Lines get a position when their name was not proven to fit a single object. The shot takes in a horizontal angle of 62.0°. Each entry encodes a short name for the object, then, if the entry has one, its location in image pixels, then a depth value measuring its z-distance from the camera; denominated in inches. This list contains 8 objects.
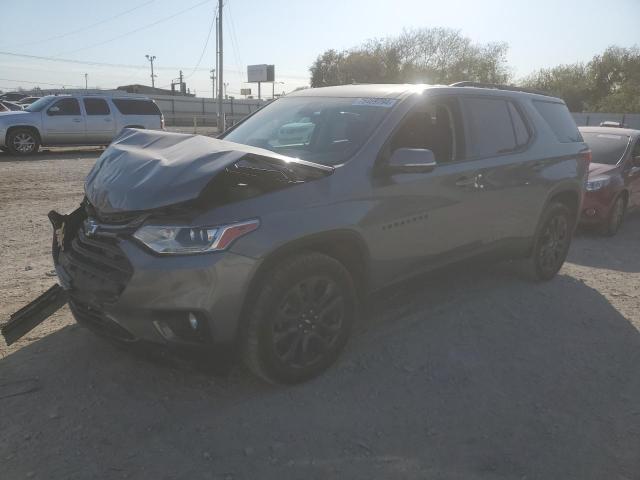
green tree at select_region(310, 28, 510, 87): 2338.8
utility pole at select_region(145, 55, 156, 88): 3714.3
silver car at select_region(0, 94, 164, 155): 587.2
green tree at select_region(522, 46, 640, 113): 2114.9
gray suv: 106.6
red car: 294.0
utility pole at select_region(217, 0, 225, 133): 1206.9
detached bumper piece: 126.3
